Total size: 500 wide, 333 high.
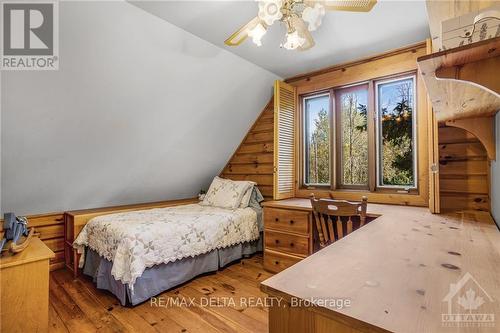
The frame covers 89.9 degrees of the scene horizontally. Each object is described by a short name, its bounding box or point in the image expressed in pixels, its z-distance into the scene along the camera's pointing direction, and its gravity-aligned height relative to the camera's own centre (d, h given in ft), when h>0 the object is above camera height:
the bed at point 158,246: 6.72 -2.37
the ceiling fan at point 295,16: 4.28 +2.76
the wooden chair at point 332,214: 5.53 -1.04
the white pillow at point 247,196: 10.62 -1.15
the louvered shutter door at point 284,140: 9.29 +1.11
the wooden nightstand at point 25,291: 4.62 -2.29
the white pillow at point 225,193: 10.57 -1.05
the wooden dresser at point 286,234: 7.64 -2.08
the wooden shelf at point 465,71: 2.34 +1.01
